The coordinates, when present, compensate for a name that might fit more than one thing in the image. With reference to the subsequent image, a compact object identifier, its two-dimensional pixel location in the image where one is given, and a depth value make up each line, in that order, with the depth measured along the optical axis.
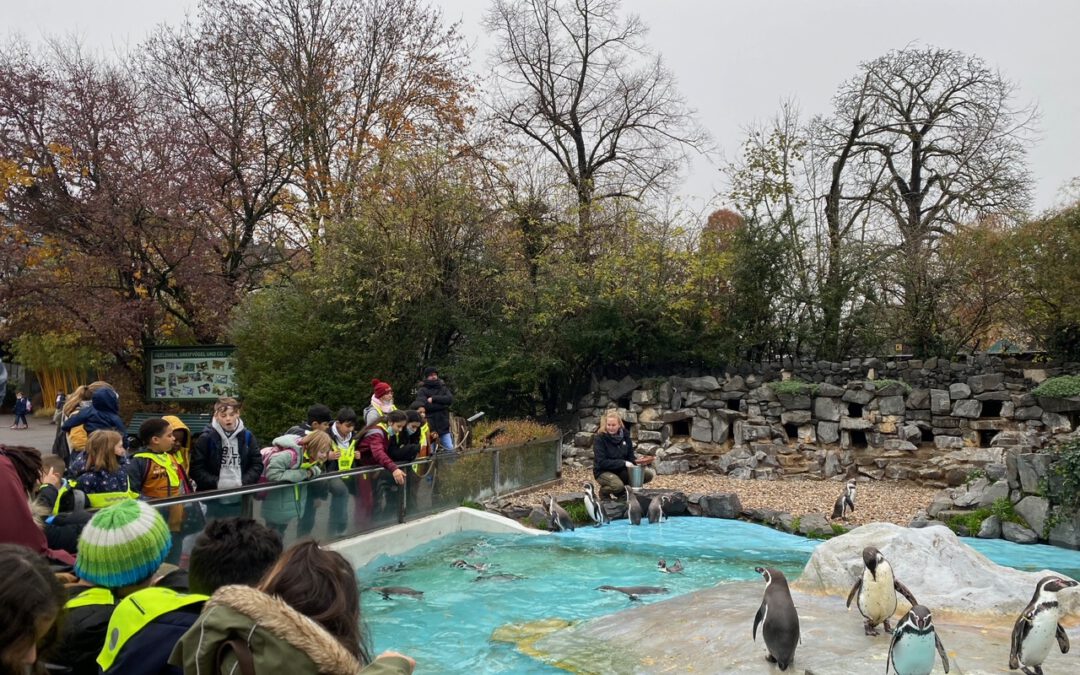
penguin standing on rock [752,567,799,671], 4.83
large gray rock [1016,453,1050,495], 9.58
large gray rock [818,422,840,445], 14.90
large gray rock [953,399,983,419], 14.19
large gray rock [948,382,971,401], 14.30
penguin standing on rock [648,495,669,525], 10.81
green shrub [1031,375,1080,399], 13.47
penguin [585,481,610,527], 10.80
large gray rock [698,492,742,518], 11.18
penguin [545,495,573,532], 10.34
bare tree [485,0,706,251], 20.86
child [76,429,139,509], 4.80
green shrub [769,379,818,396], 15.01
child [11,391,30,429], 24.19
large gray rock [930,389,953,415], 14.30
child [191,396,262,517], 6.69
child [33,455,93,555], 3.95
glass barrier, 5.75
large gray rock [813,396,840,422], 14.89
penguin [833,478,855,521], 10.77
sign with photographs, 13.96
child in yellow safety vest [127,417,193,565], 5.47
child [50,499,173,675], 2.48
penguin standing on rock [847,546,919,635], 5.32
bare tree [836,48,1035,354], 20.34
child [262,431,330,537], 6.75
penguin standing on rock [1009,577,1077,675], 4.60
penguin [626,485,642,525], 10.78
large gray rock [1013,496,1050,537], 9.50
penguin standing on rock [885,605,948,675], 4.32
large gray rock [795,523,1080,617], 6.29
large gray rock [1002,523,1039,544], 9.49
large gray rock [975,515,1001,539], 9.73
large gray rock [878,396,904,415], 14.55
